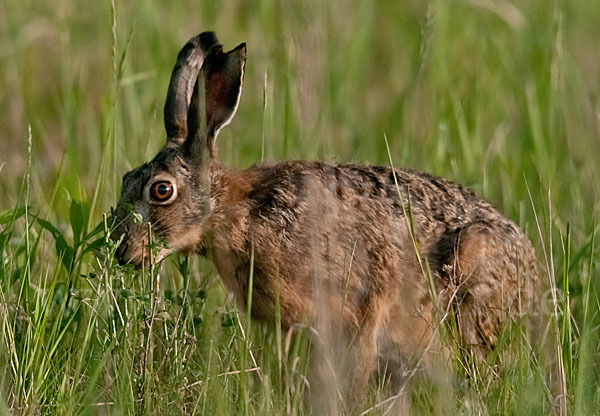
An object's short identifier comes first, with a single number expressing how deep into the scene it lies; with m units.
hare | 10.77
